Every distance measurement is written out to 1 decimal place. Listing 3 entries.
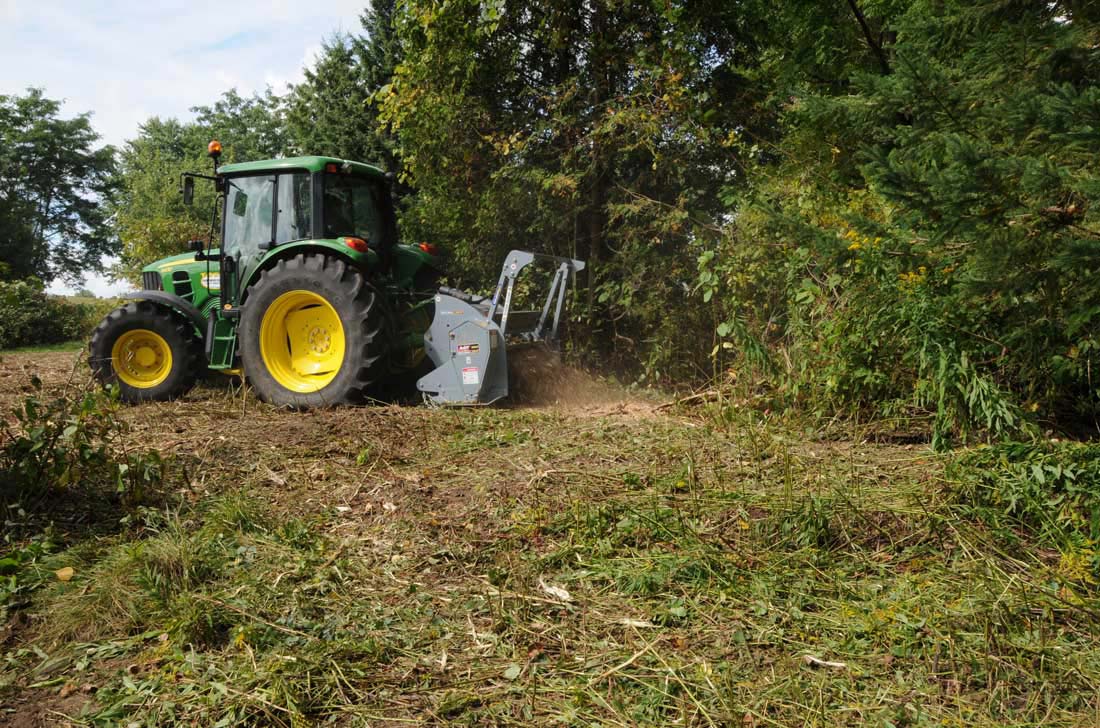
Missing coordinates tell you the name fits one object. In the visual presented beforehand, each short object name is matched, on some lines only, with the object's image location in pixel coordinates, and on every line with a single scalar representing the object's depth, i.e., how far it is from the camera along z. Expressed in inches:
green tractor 272.4
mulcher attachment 270.7
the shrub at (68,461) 157.9
